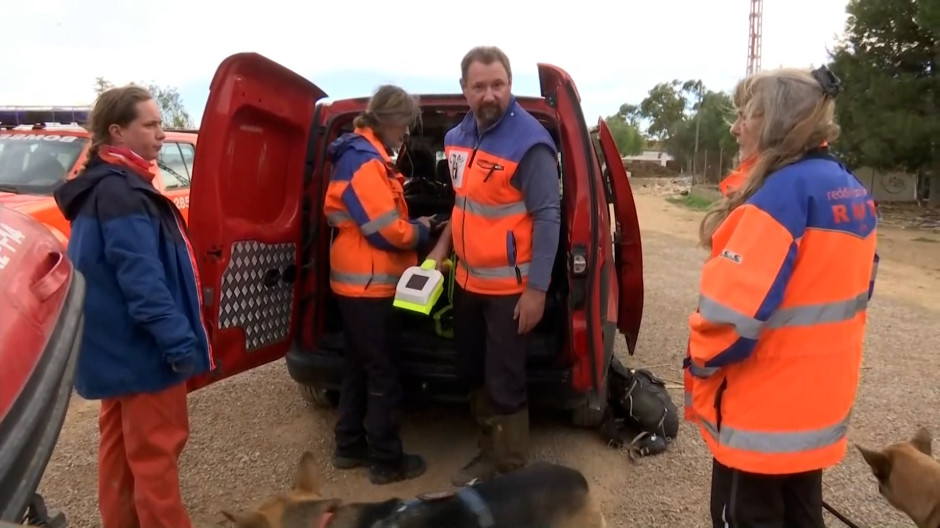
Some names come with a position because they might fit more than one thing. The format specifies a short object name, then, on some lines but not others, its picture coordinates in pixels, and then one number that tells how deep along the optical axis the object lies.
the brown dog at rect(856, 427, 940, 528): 2.13
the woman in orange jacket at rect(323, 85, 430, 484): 3.38
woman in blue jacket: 2.46
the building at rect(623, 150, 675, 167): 63.69
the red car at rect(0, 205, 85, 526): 1.51
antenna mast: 63.06
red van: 3.12
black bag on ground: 4.04
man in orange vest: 3.08
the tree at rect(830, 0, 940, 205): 18.53
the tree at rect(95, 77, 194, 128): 24.24
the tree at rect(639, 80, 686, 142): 76.12
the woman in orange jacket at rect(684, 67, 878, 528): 1.94
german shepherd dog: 2.38
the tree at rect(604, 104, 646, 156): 72.31
